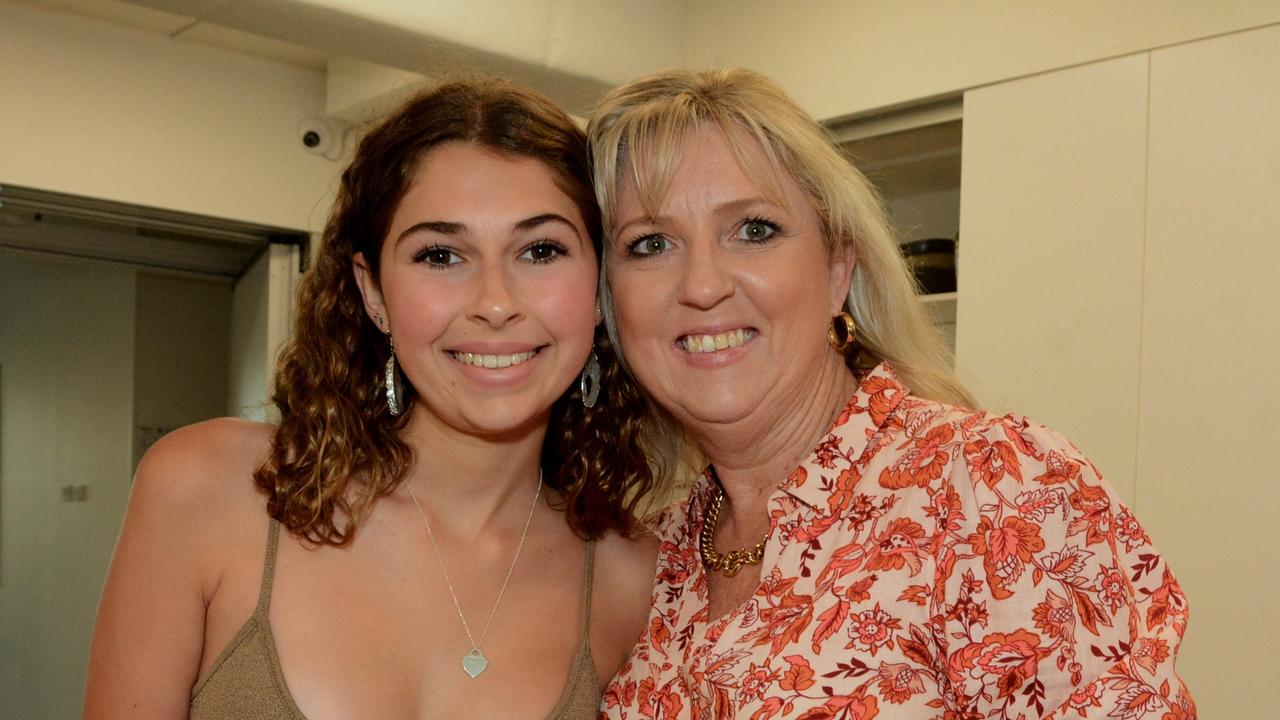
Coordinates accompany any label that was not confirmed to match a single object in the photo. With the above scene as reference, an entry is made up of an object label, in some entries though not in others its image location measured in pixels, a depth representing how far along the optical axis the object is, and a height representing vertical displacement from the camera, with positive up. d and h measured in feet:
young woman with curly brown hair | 5.54 -0.73
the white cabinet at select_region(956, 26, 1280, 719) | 8.12 +0.50
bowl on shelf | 11.03 +0.87
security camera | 14.64 +2.58
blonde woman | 4.10 -0.51
